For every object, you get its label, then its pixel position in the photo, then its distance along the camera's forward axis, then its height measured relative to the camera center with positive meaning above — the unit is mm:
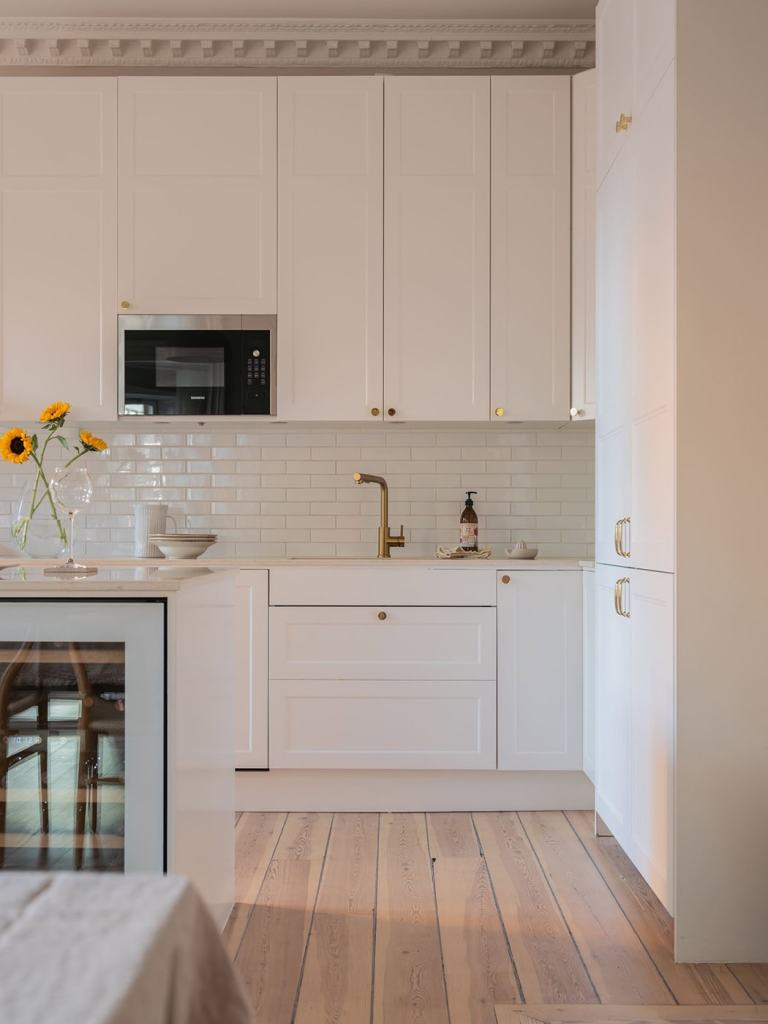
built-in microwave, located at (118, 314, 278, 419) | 3531 +555
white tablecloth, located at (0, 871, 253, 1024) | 547 -300
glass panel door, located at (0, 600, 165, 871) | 1711 -436
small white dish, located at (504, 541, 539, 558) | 3539 -171
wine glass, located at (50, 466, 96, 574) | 1901 +31
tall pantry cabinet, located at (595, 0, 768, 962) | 2045 +55
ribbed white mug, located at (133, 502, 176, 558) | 3709 -80
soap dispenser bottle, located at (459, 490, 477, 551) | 3656 -89
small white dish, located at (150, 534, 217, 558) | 3480 -145
